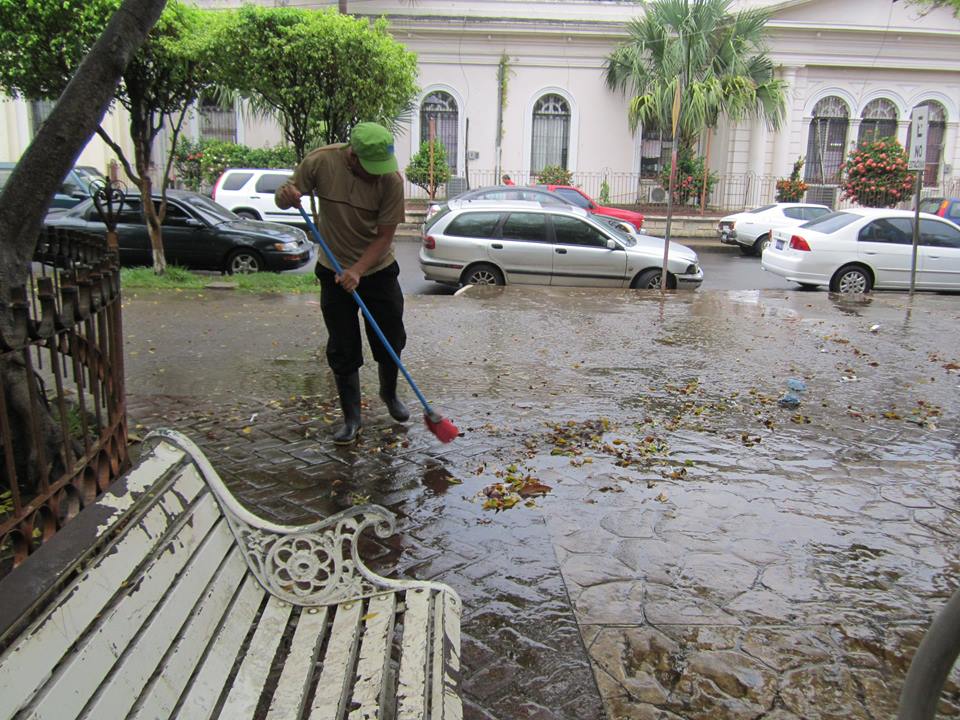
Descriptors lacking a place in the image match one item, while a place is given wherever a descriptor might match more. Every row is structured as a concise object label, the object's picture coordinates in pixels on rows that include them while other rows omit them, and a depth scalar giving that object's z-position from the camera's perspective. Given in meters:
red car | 19.55
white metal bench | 1.69
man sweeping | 4.48
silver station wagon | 12.11
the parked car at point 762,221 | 20.05
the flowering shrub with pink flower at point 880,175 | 21.83
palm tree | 23.95
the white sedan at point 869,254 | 13.23
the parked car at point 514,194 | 18.11
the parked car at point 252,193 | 18.95
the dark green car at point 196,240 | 12.88
